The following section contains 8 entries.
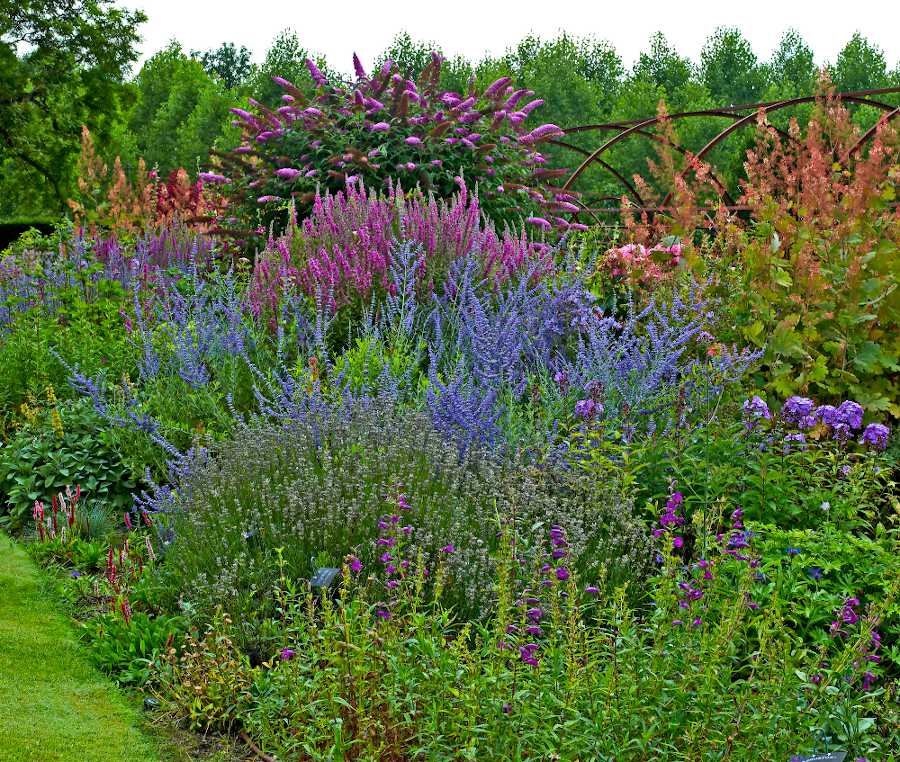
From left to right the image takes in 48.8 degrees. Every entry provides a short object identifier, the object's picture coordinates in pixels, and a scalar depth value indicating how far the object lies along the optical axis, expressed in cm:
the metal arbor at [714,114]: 1022
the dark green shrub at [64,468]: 559
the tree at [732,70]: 4506
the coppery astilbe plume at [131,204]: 1016
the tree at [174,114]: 3522
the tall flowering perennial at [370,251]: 641
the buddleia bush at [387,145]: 901
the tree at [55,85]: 2931
